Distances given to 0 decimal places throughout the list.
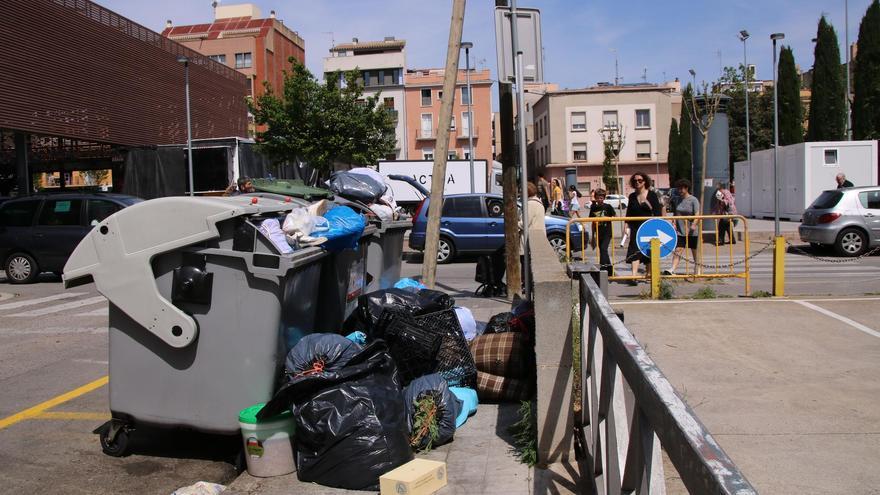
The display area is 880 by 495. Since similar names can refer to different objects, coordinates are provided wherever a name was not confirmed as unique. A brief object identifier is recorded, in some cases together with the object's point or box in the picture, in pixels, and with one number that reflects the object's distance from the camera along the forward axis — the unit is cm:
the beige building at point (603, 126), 7125
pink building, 7238
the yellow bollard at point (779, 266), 995
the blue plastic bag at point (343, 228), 554
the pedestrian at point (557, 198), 2393
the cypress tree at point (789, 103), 4597
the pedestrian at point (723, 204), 1759
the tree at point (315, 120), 4022
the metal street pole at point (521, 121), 782
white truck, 3162
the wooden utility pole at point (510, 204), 1020
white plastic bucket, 446
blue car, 1802
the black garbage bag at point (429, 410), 477
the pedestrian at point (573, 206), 2411
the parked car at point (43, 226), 1475
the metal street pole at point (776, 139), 2100
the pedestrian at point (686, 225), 1201
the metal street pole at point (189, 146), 2959
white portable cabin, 2603
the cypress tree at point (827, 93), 4125
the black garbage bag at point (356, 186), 749
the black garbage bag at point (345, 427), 425
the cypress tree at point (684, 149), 6140
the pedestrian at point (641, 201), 1247
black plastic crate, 543
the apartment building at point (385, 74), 7288
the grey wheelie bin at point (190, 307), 466
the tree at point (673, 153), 6531
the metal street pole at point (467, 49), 3322
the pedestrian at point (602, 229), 1214
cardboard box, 391
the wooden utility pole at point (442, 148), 856
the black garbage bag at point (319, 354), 463
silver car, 1680
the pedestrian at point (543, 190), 1873
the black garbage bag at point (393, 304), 589
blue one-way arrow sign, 1116
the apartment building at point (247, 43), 6994
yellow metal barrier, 1023
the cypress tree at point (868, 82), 3834
